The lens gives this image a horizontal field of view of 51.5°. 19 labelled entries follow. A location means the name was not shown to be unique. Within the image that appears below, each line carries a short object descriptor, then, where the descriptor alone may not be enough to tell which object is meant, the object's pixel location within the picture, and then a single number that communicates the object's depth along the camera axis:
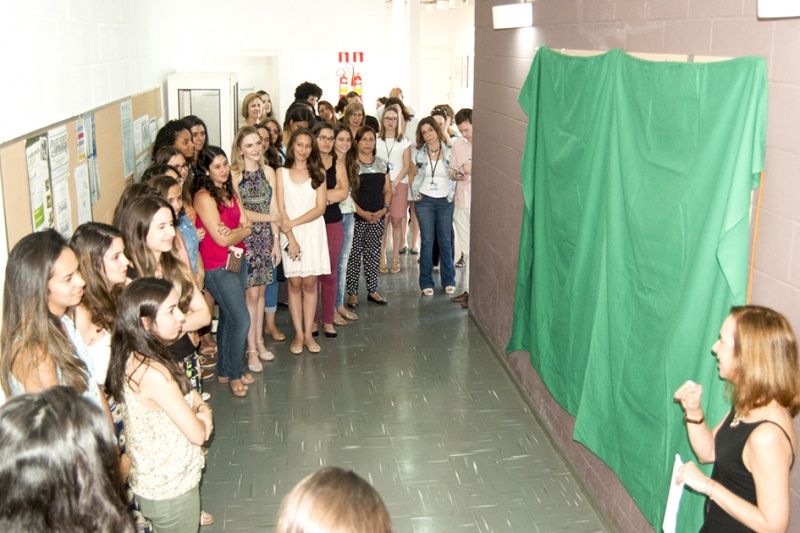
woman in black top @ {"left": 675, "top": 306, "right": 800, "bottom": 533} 2.19
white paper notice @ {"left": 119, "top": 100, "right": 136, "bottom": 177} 5.15
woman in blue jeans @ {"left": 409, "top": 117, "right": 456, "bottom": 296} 7.09
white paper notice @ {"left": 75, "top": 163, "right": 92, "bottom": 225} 3.95
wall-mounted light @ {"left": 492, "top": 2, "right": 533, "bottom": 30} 4.78
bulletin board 2.86
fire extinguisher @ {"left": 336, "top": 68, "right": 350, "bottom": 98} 10.31
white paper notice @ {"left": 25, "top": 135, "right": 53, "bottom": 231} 3.13
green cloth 2.60
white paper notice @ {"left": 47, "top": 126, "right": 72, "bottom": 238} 3.48
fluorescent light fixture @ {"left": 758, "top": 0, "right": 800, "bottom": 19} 2.17
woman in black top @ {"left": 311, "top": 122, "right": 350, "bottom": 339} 5.93
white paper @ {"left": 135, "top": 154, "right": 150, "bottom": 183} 5.66
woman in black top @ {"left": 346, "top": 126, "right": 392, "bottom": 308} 6.64
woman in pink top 4.87
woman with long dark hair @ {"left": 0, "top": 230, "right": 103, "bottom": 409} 2.52
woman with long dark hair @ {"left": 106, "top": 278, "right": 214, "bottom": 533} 2.68
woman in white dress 5.68
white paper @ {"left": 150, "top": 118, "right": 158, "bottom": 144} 6.24
